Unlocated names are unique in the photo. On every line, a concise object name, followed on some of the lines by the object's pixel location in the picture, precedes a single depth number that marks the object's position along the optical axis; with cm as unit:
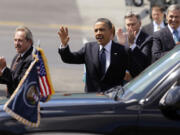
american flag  1327
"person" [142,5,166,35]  2356
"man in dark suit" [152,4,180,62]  1645
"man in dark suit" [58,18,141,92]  1524
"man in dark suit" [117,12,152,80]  1579
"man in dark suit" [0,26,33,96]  1545
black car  1064
